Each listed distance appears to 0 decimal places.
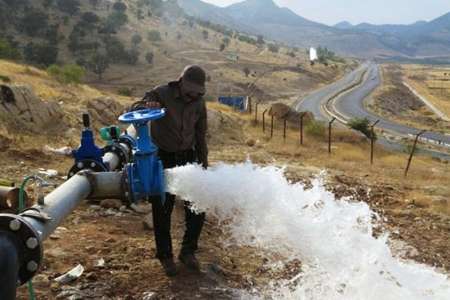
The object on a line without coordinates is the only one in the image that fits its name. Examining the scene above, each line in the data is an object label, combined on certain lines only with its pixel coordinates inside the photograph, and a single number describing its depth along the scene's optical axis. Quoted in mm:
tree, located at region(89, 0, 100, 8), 98431
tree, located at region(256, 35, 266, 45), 155125
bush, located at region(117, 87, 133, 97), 46094
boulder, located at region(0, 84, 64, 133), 11008
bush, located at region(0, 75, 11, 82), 19547
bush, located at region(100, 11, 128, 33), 85844
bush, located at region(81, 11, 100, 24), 83875
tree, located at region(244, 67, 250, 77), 88519
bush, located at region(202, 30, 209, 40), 126494
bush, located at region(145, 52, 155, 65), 80625
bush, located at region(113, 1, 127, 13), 100975
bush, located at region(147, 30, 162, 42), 95562
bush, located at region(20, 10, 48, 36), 73188
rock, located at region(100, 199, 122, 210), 6598
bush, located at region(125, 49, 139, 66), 77125
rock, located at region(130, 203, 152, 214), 6662
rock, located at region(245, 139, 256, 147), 19516
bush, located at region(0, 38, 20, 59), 46088
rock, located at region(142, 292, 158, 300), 4343
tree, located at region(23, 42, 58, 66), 62125
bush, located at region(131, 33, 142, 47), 87062
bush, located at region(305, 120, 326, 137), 28588
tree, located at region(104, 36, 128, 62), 74438
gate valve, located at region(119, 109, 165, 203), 3555
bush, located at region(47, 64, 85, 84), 34381
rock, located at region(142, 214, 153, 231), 6012
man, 4699
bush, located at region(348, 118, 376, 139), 38831
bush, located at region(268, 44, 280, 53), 143800
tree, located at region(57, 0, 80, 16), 85250
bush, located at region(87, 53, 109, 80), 67781
